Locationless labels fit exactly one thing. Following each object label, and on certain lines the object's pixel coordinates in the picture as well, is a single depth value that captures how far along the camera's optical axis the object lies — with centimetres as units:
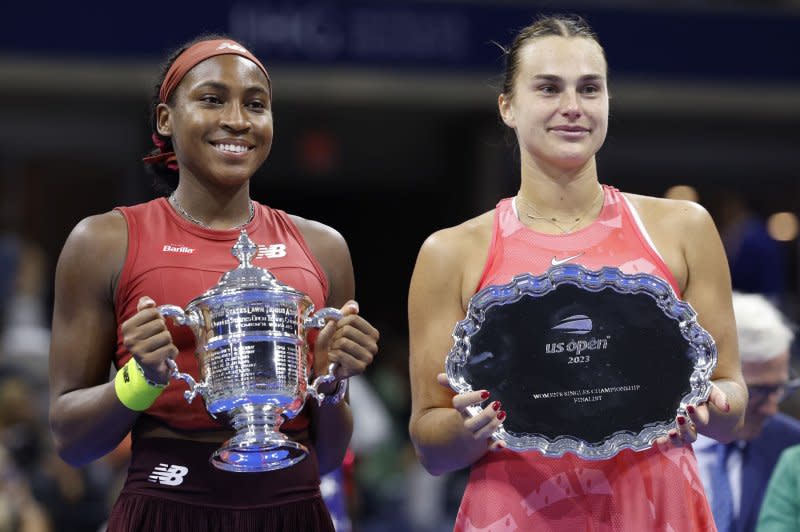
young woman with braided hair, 490
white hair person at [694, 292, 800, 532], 663
